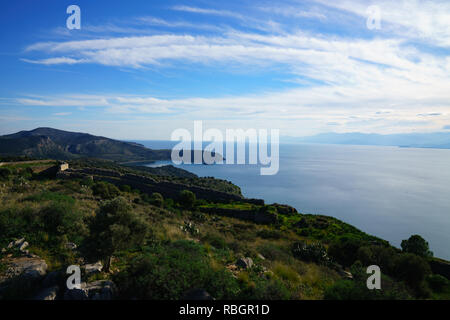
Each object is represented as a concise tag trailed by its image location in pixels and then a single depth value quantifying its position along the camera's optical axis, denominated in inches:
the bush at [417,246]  626.5
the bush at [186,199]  1078.4
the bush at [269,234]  699.1
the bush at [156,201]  922.1
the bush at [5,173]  930.6
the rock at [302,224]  925.1
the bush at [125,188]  1194.2
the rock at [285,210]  1128.8
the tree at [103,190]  766.5
